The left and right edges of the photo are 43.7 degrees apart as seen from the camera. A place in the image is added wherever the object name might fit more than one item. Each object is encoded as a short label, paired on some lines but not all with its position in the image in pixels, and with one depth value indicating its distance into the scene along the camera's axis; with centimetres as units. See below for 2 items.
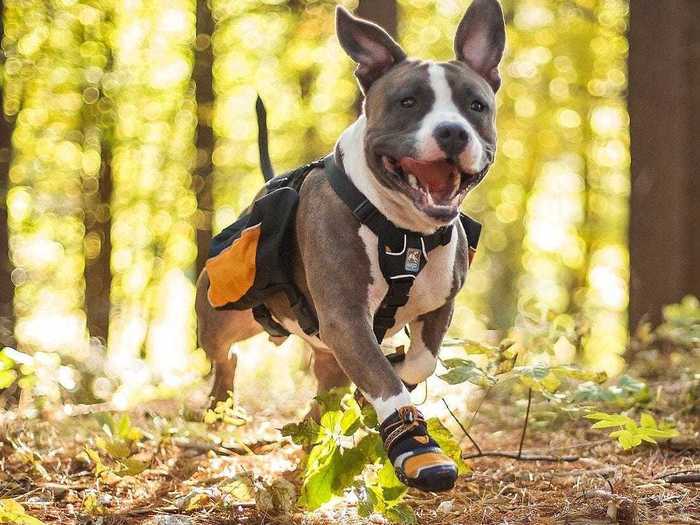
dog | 329
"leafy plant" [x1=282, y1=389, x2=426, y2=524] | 322
